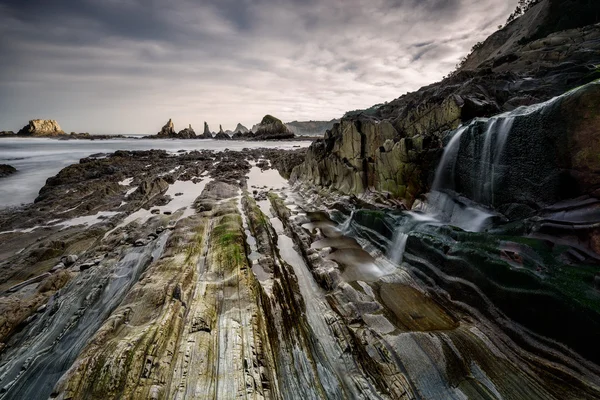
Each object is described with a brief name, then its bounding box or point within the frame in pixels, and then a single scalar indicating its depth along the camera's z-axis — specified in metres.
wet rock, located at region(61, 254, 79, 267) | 7.67
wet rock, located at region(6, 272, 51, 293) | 6.45
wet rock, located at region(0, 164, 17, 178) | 24.52
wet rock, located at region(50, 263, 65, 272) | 7.30
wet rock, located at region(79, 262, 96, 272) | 7.15
